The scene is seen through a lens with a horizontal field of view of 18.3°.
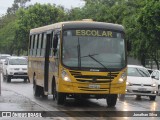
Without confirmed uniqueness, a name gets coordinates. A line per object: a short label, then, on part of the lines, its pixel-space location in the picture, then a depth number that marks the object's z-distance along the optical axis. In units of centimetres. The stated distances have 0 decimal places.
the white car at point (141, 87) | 2397
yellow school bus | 1748
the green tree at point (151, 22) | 3428
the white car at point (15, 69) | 3733
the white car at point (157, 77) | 2868
